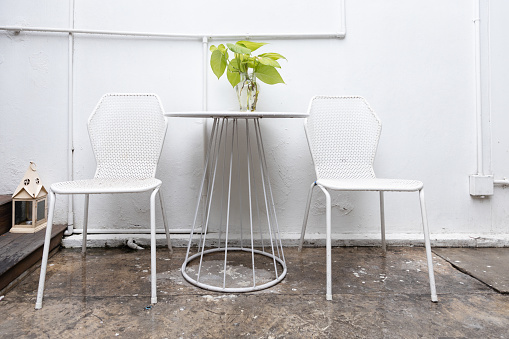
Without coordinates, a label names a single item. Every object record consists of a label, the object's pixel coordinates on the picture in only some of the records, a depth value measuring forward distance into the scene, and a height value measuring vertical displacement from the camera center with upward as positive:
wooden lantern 1.87 -0.19
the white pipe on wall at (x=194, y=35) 2.04 +0.89
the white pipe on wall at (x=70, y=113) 2.06 +0.38
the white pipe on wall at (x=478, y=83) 2.11 +0.58
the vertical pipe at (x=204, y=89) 2.08 +0.54
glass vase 1.82 +0.46
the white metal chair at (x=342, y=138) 1.88 +0.20
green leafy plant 1.74 +0.60
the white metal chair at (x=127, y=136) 1.83 +0.21
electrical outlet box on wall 2.11 -0.09
